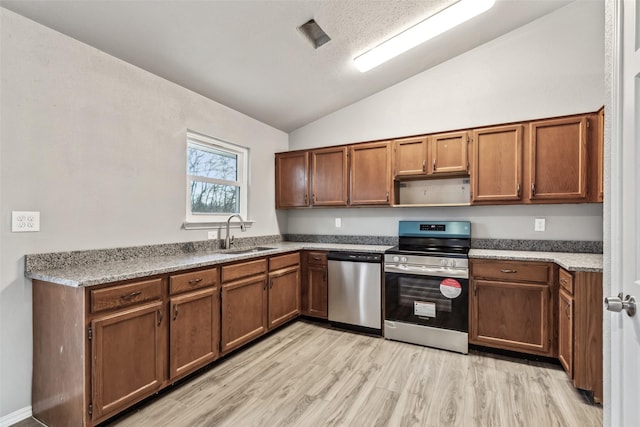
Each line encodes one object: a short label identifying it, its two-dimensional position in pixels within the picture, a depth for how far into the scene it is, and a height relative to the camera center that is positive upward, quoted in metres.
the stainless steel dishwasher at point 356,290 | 3.14 -0.83
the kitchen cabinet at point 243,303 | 2.54 -0.81
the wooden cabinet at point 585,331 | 2.04 -0.82
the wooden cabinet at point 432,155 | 3.09 +0.59
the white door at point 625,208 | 0.89 +0.01
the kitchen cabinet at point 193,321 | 2.12 -0.81
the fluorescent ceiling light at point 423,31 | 2.51 +1.59
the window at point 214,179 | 3.08 +0.36
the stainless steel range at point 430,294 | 2.78 -0.78
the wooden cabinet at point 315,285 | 3.44 -0.84
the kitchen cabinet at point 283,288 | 3.11 -0.82
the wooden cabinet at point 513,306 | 2.52 -0.81
